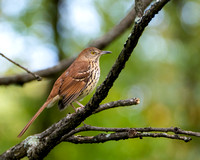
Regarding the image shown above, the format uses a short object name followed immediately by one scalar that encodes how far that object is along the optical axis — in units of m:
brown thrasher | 9.84
